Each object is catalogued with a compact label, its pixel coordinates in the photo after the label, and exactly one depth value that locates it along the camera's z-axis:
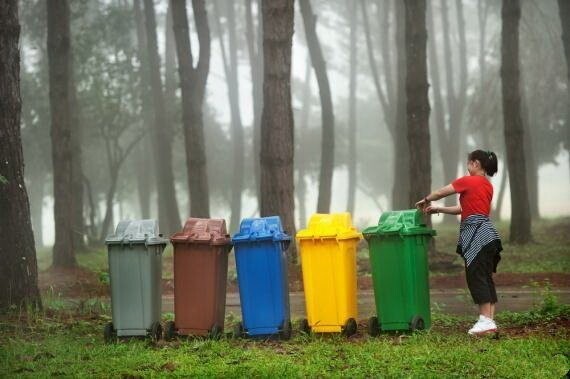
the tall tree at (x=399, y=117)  26.89
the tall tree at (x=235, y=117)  37.50
